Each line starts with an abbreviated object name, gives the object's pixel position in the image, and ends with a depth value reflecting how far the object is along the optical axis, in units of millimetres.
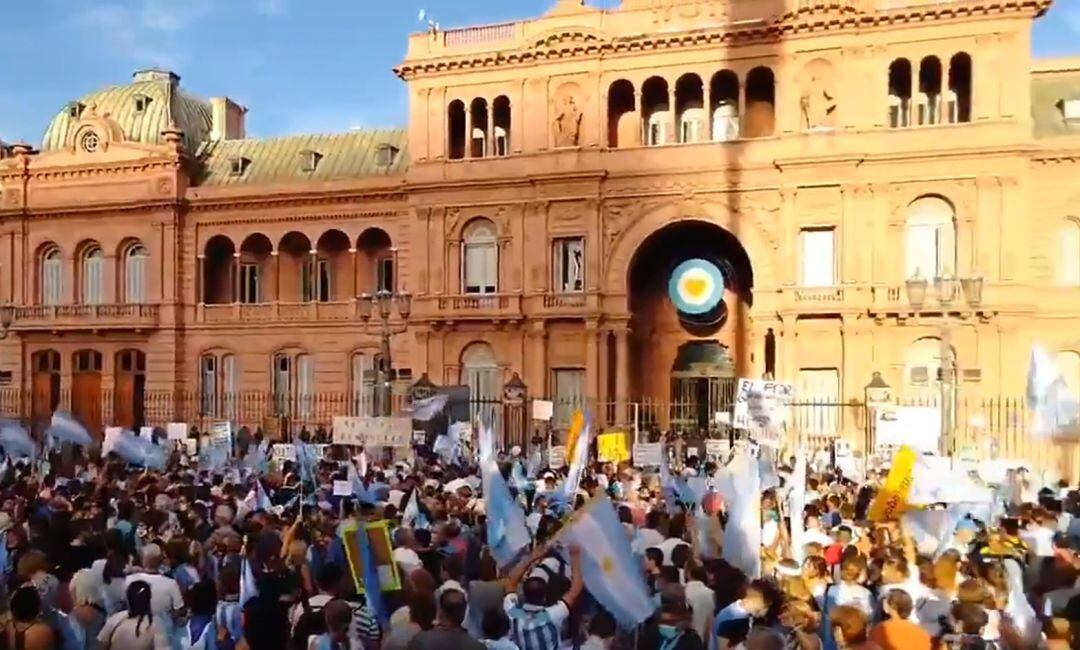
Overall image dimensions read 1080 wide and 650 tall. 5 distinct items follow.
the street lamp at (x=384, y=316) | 28219
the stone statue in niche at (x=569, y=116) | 37312
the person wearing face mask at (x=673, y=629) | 7379
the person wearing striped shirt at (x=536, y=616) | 7730
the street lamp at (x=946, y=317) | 23547
